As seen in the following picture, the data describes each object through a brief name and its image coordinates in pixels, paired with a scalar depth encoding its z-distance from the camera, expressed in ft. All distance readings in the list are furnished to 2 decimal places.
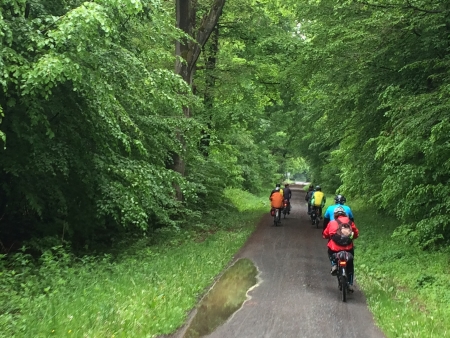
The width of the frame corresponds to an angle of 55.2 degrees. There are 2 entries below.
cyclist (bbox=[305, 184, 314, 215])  70.03
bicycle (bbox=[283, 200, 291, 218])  64.85
